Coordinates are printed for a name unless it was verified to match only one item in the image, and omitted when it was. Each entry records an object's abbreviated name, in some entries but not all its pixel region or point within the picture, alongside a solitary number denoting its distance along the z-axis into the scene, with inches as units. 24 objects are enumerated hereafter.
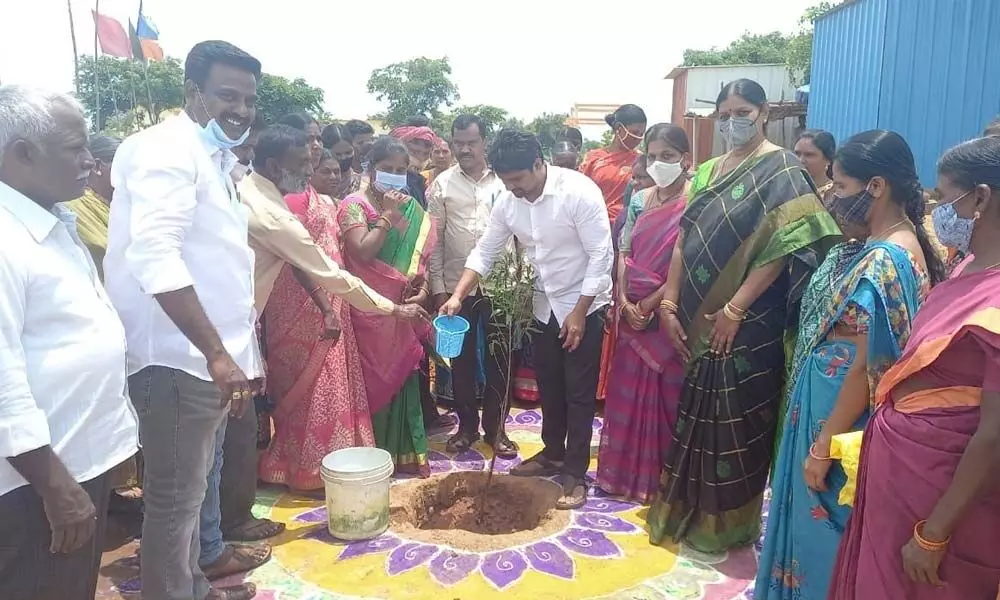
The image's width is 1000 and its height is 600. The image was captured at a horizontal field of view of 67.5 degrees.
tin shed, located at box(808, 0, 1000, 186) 260.8
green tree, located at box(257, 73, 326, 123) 1153.4
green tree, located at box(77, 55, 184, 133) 1176.8
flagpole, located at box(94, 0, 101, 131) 651.0
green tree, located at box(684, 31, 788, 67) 1396.4
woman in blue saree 90.1
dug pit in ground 149.2
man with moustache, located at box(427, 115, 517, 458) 183.6
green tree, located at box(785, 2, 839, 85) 942.2
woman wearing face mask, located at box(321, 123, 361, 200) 208.5
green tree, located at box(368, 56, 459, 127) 1498.5
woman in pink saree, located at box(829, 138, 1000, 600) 68.2
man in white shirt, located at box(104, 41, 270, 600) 86.0
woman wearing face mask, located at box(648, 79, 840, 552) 121.2
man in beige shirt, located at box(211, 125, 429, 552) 132.9
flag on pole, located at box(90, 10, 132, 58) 675.4
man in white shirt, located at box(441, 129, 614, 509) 148.7
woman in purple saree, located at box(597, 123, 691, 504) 146.6
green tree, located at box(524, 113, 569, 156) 1219.9
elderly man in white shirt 63.5
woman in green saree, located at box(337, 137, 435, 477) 158.1
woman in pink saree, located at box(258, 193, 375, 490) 152.9
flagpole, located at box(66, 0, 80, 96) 596.7
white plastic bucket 134.2
